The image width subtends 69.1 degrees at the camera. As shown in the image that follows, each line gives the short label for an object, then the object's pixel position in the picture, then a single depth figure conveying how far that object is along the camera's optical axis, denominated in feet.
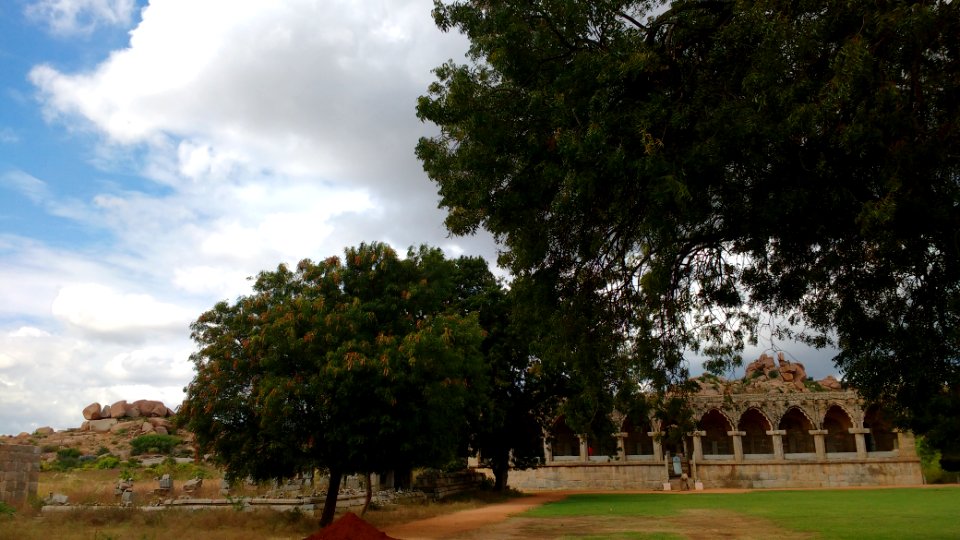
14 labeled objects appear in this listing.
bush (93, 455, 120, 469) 139.51
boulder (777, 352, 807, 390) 218.79
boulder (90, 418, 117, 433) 210.18
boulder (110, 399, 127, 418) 221.66
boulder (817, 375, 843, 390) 209.53
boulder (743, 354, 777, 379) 228.43
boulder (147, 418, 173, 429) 207.92
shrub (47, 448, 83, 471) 142.10
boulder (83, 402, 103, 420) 220.84
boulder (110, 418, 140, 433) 202.80
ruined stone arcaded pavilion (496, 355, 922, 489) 143.13
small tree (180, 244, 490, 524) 53.47
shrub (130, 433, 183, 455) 169.17
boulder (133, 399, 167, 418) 223.71
